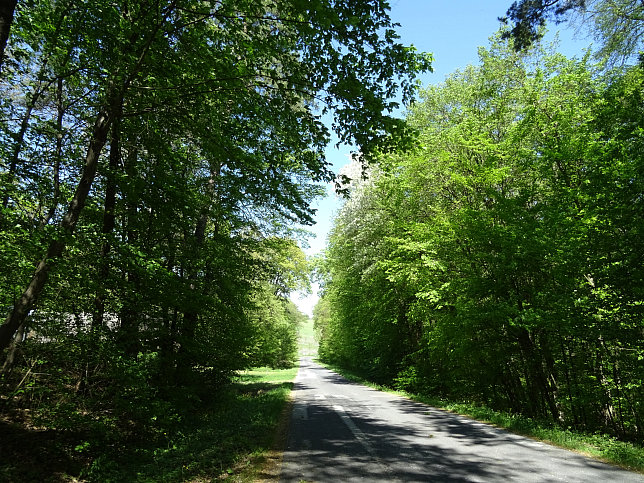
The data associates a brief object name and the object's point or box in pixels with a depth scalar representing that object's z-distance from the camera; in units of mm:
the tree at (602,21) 9211
